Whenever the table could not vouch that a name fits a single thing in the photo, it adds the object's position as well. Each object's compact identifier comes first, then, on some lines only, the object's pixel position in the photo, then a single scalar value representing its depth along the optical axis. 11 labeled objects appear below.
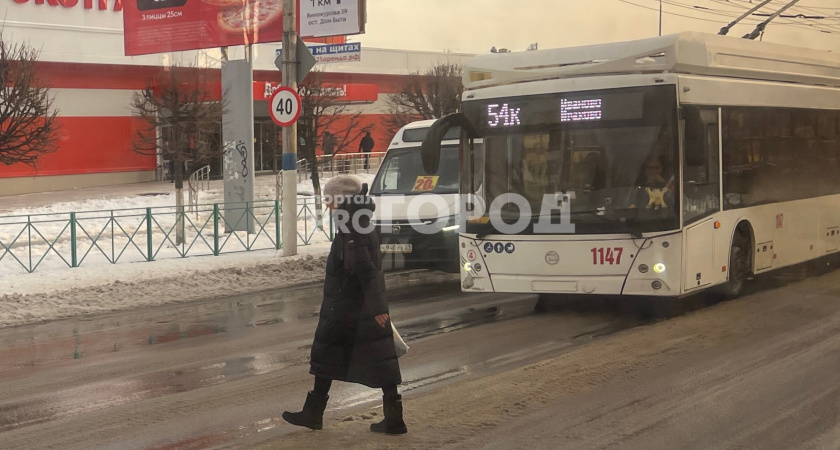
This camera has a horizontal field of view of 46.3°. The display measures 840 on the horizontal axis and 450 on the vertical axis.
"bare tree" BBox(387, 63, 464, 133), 39.41
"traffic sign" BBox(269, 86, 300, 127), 17.23
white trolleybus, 10.87
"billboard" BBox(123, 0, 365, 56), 21.86
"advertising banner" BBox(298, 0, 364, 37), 21.55
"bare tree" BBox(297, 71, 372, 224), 28.77
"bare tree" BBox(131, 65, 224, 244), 22.12
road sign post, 17.84
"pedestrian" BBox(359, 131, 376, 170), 41.31
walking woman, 6.25
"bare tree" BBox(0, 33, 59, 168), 20.16
